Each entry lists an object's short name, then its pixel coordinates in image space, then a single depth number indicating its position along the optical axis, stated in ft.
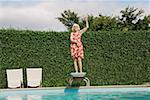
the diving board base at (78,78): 36.60
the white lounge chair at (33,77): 37.99
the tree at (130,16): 81.25
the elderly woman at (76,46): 37.40
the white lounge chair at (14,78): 37.58
